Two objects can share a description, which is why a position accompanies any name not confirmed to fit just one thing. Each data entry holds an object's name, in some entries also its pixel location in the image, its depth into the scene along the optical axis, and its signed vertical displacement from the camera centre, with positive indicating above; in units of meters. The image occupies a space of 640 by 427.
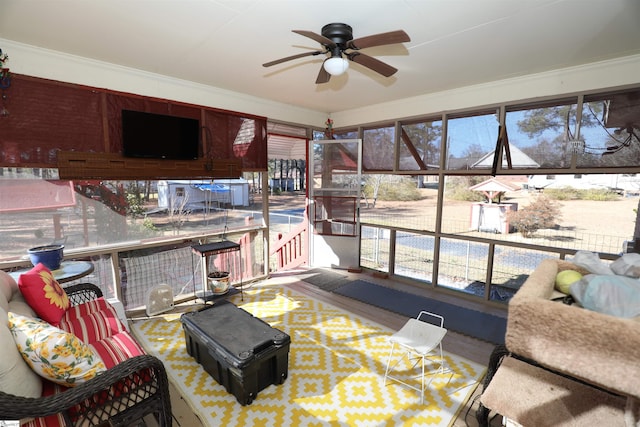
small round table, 2.35 -0.77
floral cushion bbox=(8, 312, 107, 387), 1.36 -0.82
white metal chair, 2.12 -1.17
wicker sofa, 1.23 -1.02
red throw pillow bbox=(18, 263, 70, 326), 1.88 -0.76
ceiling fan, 1.80 +0.91
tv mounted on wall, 2.96 +0.49
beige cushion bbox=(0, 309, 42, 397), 1.22 -0.84
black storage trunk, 2.01 -1.21
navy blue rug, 3.06 -1.49
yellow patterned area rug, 1.96 -1.55
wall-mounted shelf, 2.72 +0.15
